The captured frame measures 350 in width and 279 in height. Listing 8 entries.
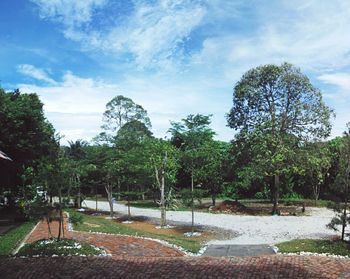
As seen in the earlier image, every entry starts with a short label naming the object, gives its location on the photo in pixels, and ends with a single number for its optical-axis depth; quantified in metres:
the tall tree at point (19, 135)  22.59
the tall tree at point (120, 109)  46.81
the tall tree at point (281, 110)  26.80
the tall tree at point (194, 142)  19.45
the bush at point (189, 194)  19.62
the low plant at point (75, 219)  12.74
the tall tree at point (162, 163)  21.20
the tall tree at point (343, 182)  14.20
